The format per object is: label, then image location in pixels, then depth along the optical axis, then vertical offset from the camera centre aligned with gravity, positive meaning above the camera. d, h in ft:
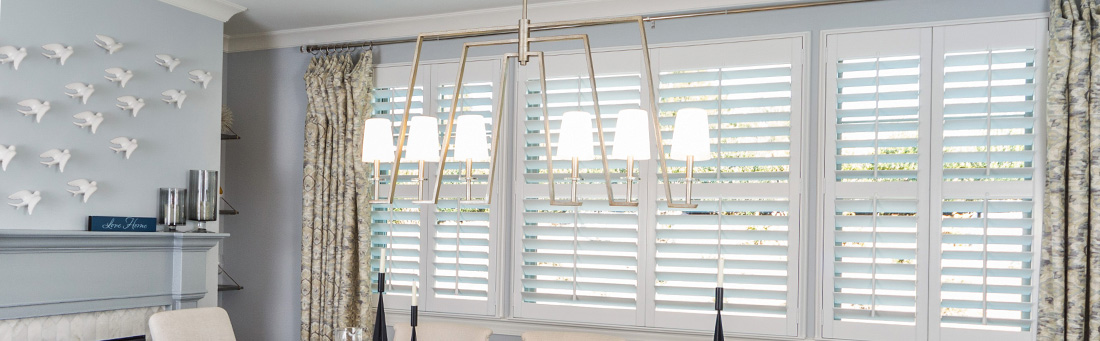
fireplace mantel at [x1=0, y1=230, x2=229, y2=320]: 10.69 -1.60
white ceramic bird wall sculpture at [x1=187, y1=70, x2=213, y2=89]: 13.50 +1.40
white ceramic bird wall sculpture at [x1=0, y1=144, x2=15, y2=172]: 10.68 +0.03
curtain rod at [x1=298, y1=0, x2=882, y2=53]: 7.31 +2.19
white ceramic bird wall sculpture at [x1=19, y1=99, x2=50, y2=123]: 10.99 +0.68
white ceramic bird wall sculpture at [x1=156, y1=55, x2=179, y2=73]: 12.93 +1.58
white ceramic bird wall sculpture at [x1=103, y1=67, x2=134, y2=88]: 12.12 +1.26
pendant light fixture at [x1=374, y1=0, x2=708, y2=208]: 7.19 +0.93
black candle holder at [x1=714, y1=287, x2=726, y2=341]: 7.57 -1.27
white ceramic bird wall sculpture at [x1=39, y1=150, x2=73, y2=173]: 11.27 +0.02
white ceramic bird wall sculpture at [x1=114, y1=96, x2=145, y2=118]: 12.31 +0.86
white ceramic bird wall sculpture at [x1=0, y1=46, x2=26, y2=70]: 10.74 +1.36
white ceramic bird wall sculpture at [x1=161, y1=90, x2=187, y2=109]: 13.03 +1.02
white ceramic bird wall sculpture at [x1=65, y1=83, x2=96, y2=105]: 11.57 +0.98
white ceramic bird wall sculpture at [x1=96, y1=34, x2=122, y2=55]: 11.94 +1.70
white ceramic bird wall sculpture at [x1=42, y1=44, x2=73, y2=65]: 11.24 +1.48
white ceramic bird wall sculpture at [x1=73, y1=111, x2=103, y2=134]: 11.71 +0.58
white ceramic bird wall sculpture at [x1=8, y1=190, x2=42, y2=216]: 10.89 -0.55
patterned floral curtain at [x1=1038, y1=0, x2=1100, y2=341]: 10.20 -0.06
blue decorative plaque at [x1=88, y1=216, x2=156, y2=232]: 11.69 -0.95
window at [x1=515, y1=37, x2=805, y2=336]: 12.00 -0.67
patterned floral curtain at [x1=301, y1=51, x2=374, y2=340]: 14.53 -0.73
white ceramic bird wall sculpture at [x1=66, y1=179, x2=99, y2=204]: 11.60 -0.41
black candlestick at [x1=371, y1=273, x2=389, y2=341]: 9.02 -1.78
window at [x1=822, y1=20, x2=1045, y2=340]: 10.82 -0.09
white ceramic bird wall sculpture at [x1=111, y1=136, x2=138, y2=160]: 12.19 +0.24
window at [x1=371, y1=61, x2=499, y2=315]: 13.92 -1.07
